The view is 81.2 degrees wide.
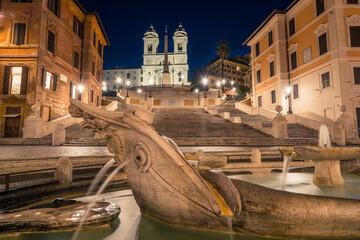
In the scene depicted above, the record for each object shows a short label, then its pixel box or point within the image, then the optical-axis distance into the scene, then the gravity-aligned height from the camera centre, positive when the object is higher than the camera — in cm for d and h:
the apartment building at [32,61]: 1997 +787
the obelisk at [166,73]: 5312 +1678
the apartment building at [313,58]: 1919 +896
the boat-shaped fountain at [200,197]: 233 -69
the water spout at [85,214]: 268 -107
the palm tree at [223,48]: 5556 +2419
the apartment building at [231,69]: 8745 +3014
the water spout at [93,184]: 477 -108
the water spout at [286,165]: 600 -83
